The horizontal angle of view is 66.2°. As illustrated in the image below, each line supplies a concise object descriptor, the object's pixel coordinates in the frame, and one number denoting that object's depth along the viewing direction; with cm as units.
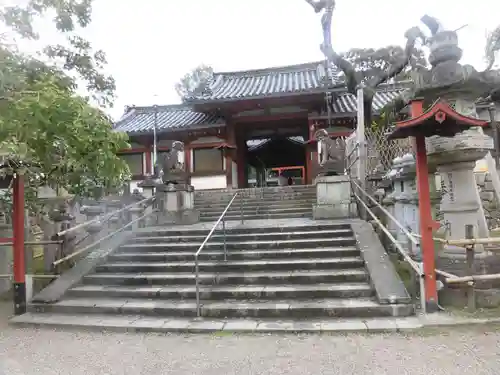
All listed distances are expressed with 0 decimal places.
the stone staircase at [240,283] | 554
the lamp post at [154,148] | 1875
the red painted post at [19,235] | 641
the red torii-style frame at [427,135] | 502
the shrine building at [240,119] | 1709
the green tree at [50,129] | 468
